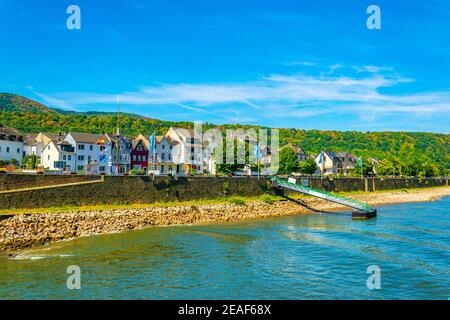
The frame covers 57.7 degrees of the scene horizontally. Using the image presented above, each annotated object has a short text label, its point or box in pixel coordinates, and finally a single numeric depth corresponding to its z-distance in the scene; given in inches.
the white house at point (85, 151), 2762.8
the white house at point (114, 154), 2871.6
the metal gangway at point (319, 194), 2453.2
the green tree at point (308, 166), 3988.7
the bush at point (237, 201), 2301.7
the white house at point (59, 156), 2650.1
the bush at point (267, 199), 2481.3
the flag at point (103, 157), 2017.0
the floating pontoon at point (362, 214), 2194.9
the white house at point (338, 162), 5378.9
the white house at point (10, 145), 2753.4
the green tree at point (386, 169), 4704.7
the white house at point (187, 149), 3469.5
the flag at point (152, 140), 2283.3
